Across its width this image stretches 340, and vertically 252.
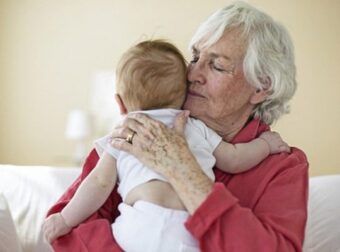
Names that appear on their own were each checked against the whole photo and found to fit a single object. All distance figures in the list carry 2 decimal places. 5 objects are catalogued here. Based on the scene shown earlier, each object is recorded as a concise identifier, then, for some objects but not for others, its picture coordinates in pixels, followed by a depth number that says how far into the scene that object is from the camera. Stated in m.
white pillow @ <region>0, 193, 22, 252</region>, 1.56
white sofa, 1.85
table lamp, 4.16
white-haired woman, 1.04
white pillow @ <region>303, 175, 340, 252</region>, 1.89
